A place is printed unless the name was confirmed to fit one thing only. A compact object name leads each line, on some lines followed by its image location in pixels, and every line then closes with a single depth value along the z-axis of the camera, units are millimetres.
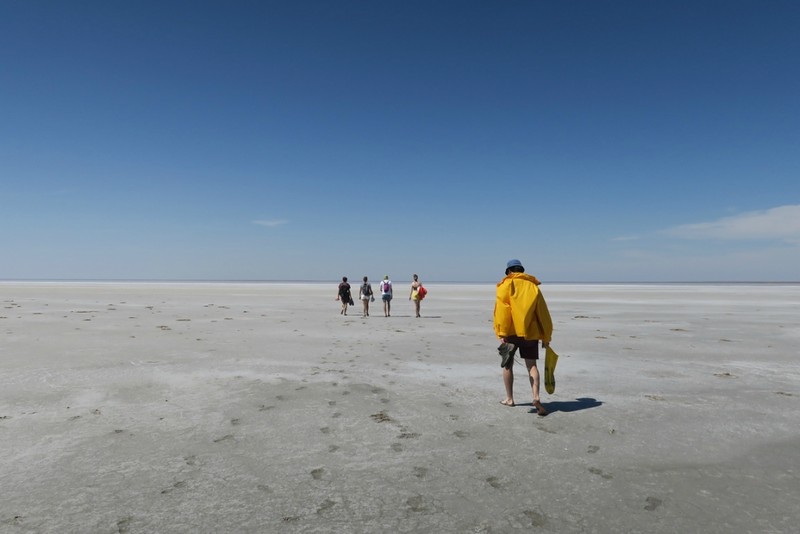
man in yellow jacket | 7041
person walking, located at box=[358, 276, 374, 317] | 23719
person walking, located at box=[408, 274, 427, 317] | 23312
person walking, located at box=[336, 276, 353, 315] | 24656
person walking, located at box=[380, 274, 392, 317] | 24047
